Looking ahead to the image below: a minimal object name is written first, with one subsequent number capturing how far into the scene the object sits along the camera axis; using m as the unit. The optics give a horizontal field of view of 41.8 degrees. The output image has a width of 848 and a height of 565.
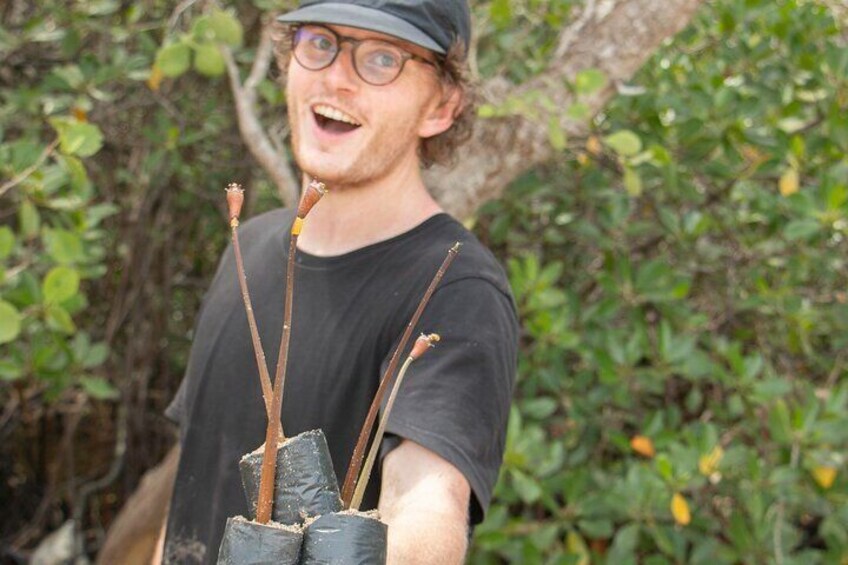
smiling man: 1.53
